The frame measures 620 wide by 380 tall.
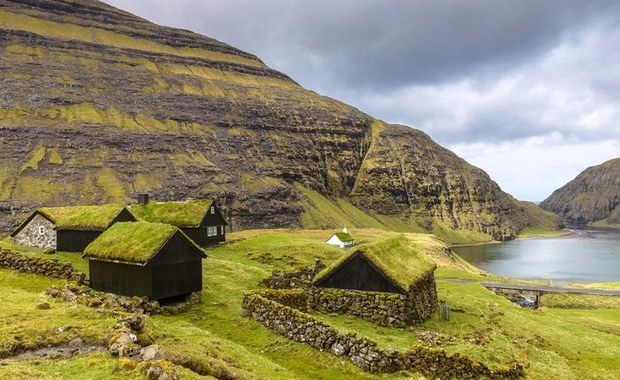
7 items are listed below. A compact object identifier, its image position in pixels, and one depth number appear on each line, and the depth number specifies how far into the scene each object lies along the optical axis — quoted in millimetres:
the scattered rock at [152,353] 15664
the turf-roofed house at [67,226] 46625
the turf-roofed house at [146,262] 31047
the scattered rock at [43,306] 24456
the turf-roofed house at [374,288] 31156
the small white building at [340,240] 91394
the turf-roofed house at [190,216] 64438
